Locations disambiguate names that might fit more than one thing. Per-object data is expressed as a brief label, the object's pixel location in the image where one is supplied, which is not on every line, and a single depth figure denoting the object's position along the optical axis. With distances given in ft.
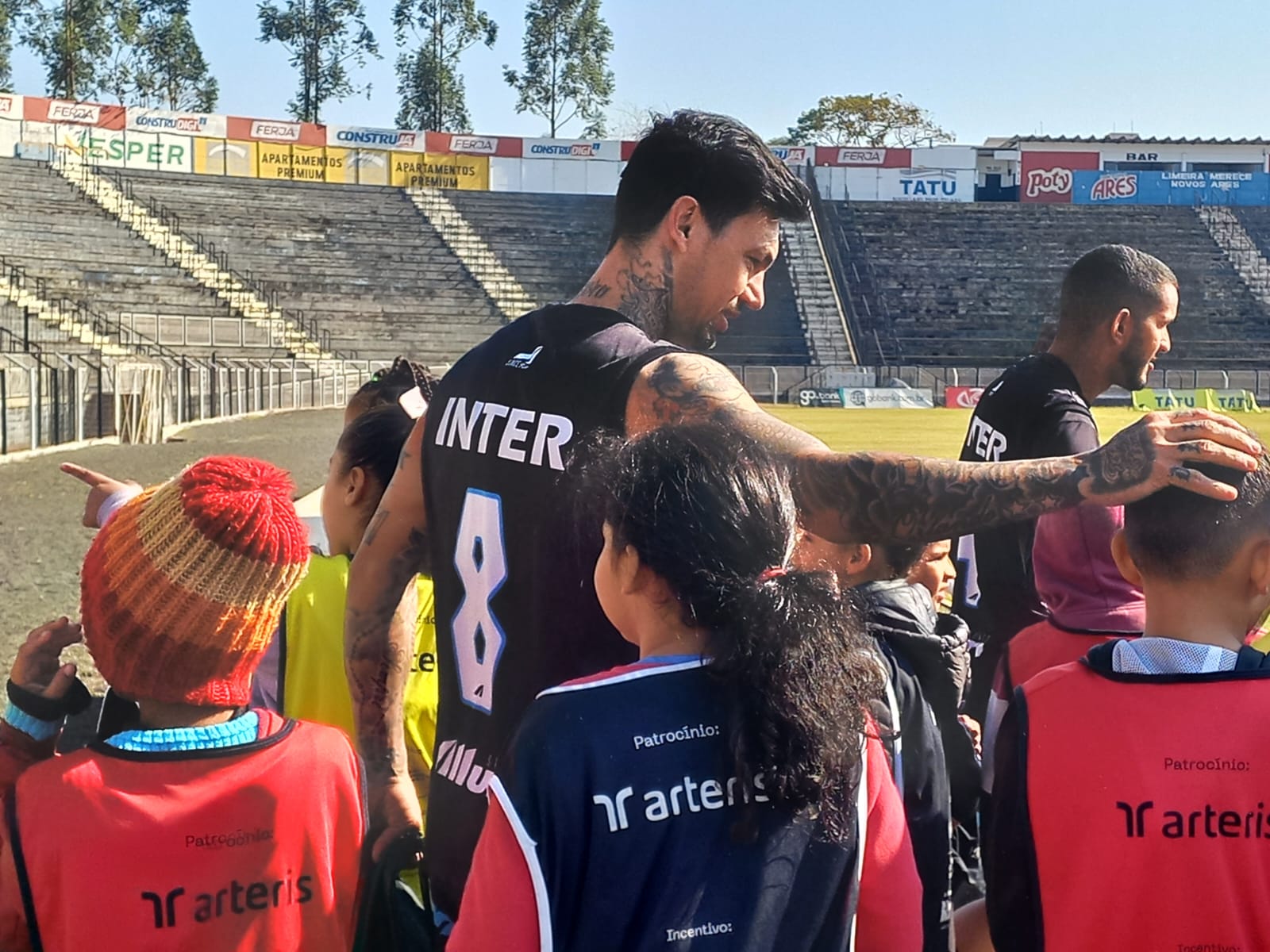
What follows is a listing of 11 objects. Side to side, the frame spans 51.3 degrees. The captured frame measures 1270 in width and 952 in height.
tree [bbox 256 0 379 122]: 229.25
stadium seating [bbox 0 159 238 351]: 128.88
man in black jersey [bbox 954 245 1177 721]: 12.09
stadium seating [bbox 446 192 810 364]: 151.64
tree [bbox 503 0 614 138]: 243.19
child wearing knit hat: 6.29
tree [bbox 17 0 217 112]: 214.28
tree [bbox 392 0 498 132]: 234.58
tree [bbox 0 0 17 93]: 211.10
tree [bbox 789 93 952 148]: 264.31
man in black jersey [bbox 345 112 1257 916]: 6.93
